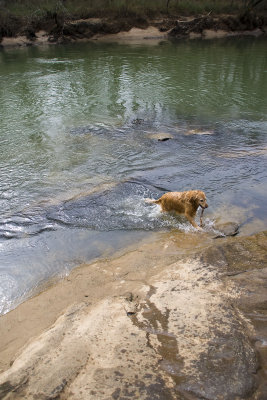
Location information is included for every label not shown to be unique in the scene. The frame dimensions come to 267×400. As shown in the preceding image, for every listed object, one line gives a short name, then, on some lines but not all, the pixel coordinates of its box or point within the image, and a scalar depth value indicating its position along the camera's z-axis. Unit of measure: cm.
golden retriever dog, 670
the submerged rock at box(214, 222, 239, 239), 674
